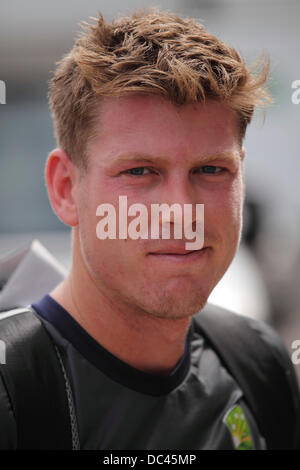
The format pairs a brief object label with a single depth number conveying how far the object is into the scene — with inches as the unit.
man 82.3
